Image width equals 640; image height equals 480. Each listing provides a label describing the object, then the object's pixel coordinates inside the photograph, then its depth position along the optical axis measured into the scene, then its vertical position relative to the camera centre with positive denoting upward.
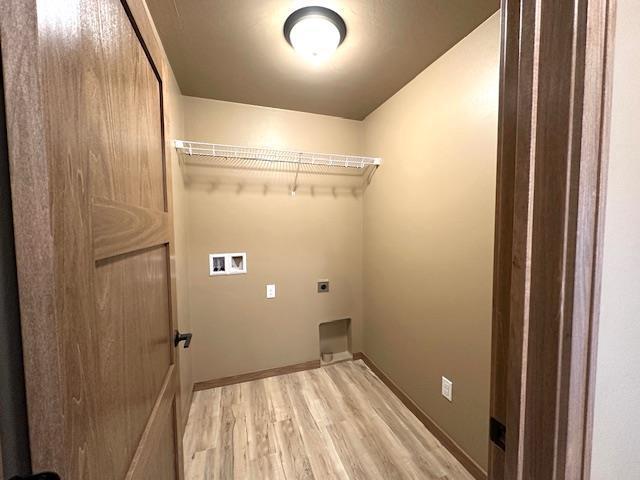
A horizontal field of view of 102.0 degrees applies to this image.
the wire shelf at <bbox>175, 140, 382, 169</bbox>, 1.95 +0.57
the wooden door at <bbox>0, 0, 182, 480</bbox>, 0.33 -0.01
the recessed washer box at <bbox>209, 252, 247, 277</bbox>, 2.15 -0.30
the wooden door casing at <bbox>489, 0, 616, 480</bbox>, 0.44 +0.01
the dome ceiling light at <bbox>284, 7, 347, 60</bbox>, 1.25 +1.00
